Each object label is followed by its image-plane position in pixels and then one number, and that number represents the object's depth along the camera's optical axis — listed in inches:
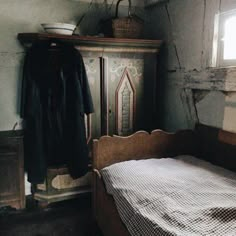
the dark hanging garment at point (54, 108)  92.5
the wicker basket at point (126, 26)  99.7
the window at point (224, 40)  81.4
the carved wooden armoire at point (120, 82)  99.8
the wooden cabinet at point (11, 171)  90.1
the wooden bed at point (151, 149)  76.1
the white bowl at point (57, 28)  90.9
